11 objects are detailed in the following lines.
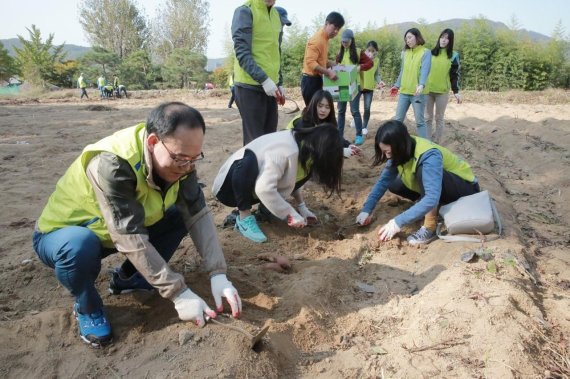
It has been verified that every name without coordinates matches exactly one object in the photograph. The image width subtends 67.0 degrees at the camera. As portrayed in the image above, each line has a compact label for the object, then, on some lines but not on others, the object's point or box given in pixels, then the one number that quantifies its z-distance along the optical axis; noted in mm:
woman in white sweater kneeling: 2818
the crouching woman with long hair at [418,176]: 2936
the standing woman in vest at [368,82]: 6281
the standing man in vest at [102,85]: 19125
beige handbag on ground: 2928
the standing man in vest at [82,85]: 18712
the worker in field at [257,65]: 3346
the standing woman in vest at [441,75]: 5422
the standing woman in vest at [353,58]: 5688
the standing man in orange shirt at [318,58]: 4559
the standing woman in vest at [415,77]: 5094
